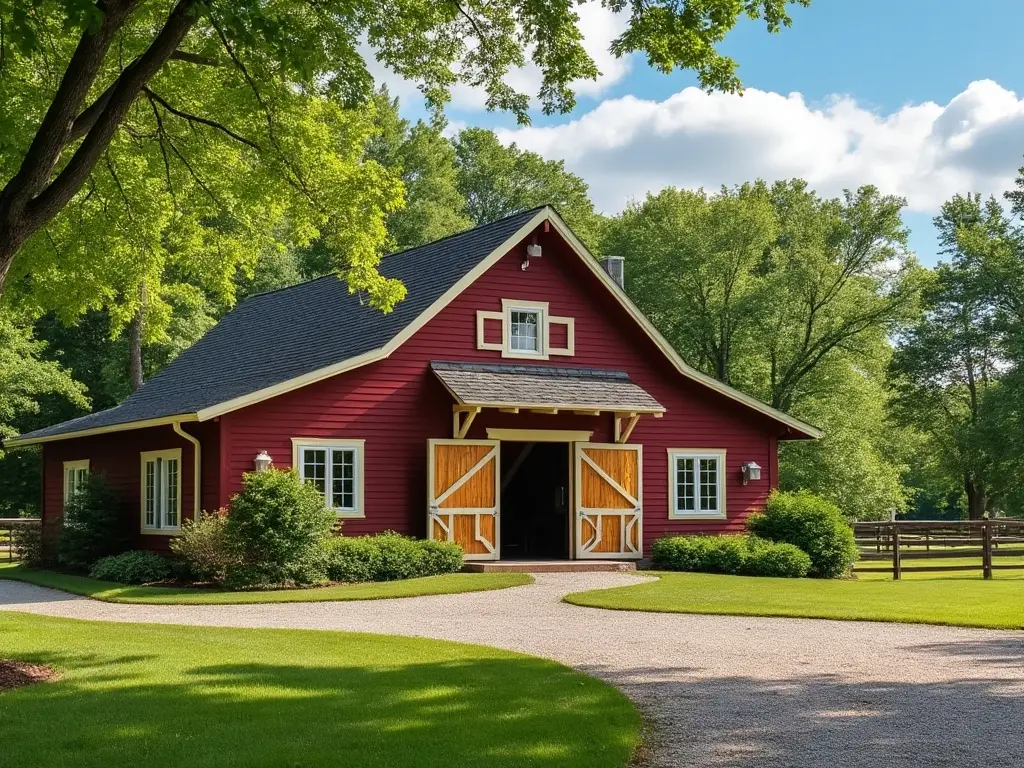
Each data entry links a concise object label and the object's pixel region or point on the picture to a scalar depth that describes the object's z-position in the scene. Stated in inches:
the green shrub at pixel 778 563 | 877.8
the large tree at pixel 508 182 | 2185.0
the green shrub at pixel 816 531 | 914.1
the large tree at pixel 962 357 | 1665.8
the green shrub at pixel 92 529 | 900.0
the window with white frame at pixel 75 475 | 1019.3
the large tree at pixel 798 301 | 1599.4
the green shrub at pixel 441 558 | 808.3
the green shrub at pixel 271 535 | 736.3
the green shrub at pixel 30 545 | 984.9
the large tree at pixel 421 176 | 1873.8
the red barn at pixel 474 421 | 827.4
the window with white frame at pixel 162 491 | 860.0
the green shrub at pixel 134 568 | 792.3
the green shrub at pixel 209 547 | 743.1
